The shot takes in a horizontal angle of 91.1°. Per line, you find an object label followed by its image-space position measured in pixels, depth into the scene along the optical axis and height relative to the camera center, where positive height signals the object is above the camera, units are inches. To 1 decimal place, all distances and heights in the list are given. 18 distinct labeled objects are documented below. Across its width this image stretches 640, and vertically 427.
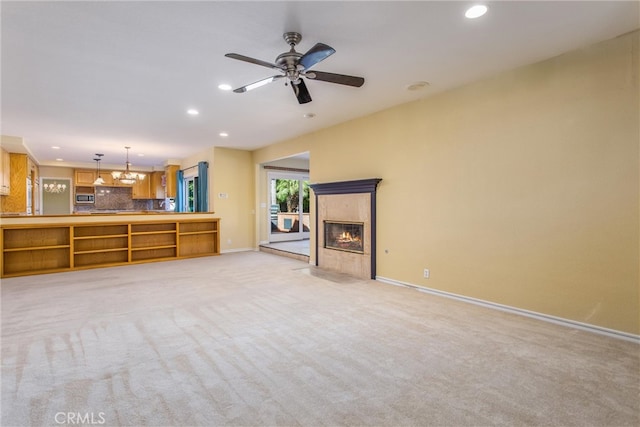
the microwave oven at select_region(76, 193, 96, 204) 402.0 +19.0
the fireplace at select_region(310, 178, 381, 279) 198.7 -11.2
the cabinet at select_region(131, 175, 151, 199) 429.4 +32.1
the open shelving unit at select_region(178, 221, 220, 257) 289.6 -25.4
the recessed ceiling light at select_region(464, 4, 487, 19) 91.9 +59.3
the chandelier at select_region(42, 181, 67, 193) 384.8 +31.4
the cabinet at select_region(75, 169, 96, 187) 395.9 +45.4
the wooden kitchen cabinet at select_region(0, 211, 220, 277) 215.8 -21.8
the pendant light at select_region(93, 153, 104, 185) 346.5 +37.5
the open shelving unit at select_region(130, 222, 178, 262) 264.7 -25.3
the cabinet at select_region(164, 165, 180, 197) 386.9 +39.3
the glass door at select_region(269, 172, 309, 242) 358.6 +4.5
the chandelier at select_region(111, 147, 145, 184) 352.8 +40.7
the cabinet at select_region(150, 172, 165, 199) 440.1 +37.8
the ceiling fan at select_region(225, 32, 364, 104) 95.7 +48.0
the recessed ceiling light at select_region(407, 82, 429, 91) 149.3 +60.2
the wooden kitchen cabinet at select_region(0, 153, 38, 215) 279.6 +23.6
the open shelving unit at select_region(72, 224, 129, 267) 238.7 -25.0
